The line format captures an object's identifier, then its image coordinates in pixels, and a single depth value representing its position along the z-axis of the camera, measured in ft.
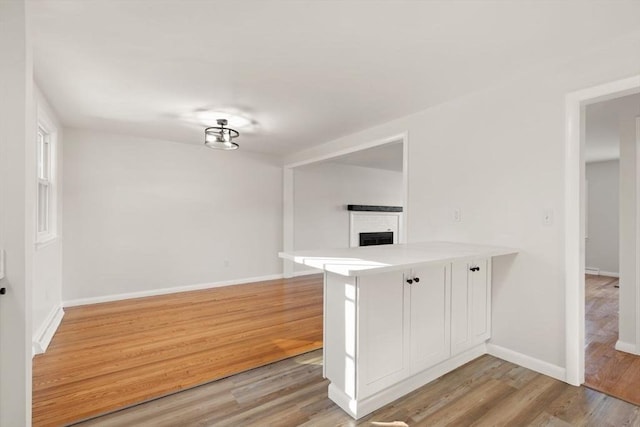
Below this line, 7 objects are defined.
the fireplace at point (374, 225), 21.76
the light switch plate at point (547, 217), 7.53
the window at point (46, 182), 10.65
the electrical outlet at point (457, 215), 9.59
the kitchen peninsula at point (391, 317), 5.91
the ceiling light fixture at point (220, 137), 11.20
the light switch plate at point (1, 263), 4.66
